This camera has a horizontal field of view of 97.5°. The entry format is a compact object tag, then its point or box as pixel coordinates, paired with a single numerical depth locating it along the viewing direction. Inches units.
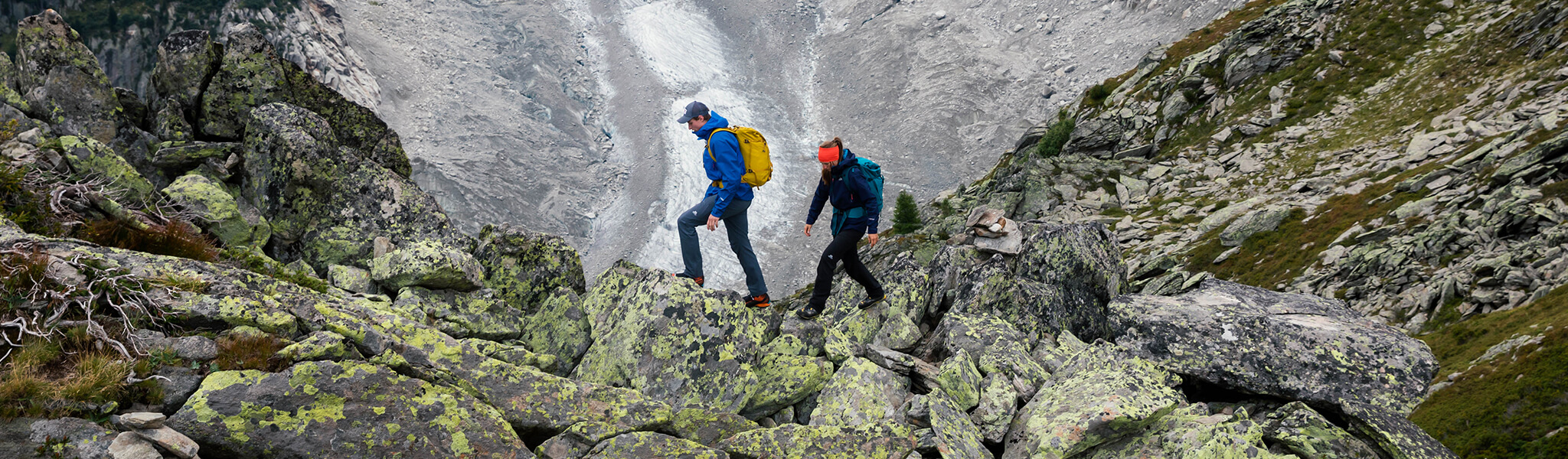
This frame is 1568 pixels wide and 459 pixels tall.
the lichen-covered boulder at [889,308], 520.1
